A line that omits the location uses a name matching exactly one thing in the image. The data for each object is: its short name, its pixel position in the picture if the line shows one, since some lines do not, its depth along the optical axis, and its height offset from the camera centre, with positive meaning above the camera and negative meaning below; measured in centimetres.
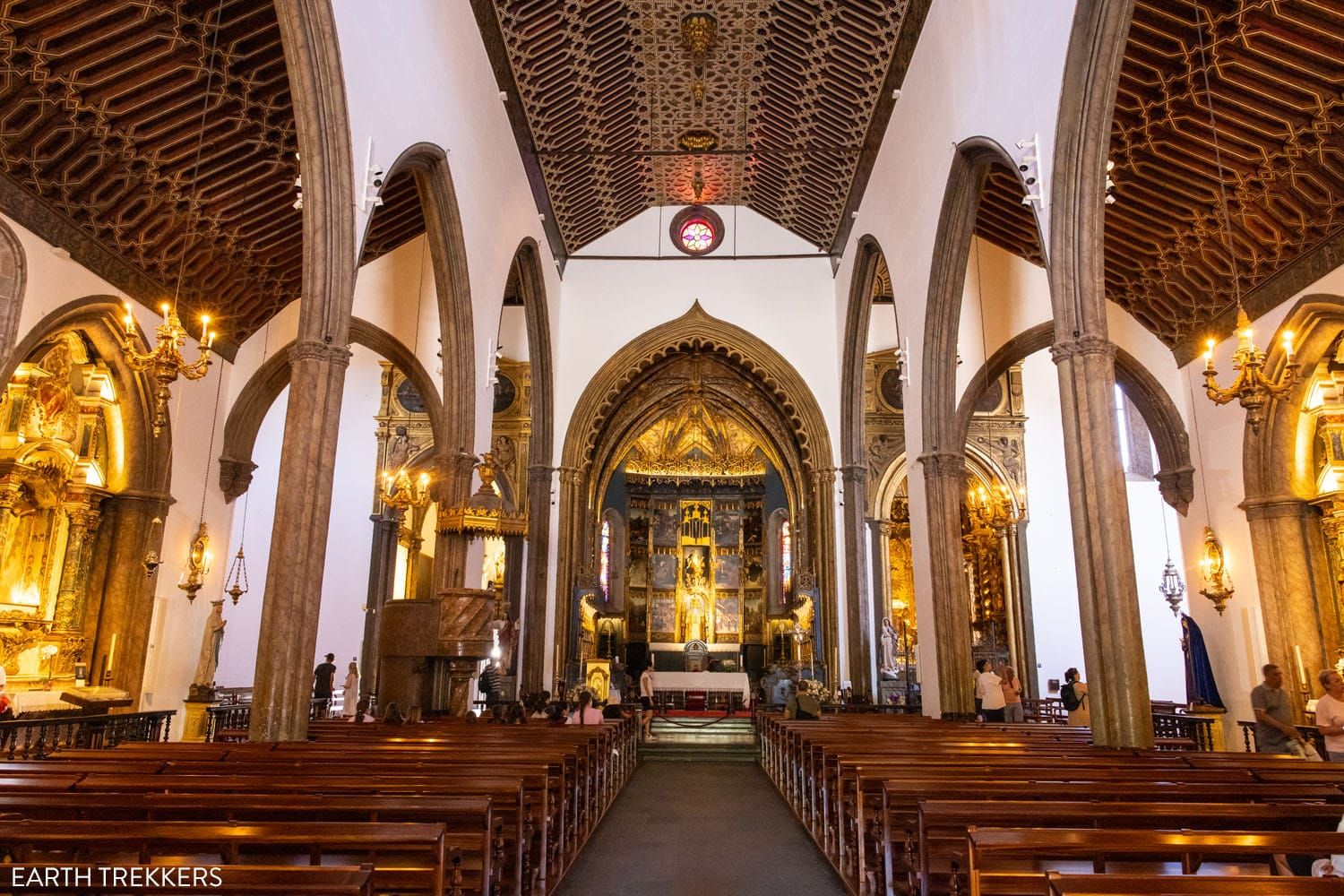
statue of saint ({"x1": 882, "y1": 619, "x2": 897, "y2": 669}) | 1599 +31
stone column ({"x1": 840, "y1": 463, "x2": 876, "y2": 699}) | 1552 +141
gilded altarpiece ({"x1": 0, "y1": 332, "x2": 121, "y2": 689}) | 998 +185
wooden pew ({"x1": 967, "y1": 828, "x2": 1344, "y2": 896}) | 270 -54
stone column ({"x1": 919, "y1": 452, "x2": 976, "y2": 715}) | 1074 +95
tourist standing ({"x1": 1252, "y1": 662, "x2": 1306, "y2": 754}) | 668 -33
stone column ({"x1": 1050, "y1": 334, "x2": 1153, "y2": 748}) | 664 +89
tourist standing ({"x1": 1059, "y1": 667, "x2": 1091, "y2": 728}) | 958 -38
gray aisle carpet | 528 -129
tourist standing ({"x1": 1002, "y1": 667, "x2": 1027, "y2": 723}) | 998 -34
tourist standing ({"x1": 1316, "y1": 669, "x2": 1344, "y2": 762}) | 591 -31
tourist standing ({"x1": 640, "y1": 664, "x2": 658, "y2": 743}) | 1438 -71
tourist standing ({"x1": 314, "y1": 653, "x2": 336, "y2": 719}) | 1314 -27
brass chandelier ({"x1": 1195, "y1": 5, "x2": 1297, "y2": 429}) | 629 +203
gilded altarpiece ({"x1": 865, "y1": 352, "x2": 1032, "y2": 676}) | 1678 +345
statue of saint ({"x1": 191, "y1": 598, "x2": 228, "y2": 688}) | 1116 +17
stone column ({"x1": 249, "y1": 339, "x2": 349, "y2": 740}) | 660 +87
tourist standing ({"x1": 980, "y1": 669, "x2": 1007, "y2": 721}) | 1007 -38
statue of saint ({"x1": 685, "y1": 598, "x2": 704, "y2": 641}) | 2503 +116
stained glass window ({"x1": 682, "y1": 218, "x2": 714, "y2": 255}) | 1825 +856
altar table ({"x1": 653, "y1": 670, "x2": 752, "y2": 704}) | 1845 -38
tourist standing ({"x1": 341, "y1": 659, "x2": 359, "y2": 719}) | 1305 -45
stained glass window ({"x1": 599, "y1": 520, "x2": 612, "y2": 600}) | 2470 +270
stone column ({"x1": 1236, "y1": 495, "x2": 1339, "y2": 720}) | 1039 +95
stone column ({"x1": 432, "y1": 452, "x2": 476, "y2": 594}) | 1044 +185
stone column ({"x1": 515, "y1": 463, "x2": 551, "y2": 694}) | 1586 +135
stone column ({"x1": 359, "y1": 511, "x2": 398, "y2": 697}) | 1652 +146
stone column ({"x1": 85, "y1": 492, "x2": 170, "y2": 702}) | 1066 +88
